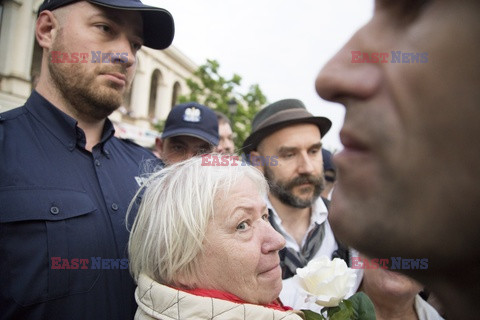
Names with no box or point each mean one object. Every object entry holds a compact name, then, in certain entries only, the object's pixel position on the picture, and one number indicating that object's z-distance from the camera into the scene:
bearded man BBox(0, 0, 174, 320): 0.44
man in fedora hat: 0.86
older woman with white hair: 0.41
